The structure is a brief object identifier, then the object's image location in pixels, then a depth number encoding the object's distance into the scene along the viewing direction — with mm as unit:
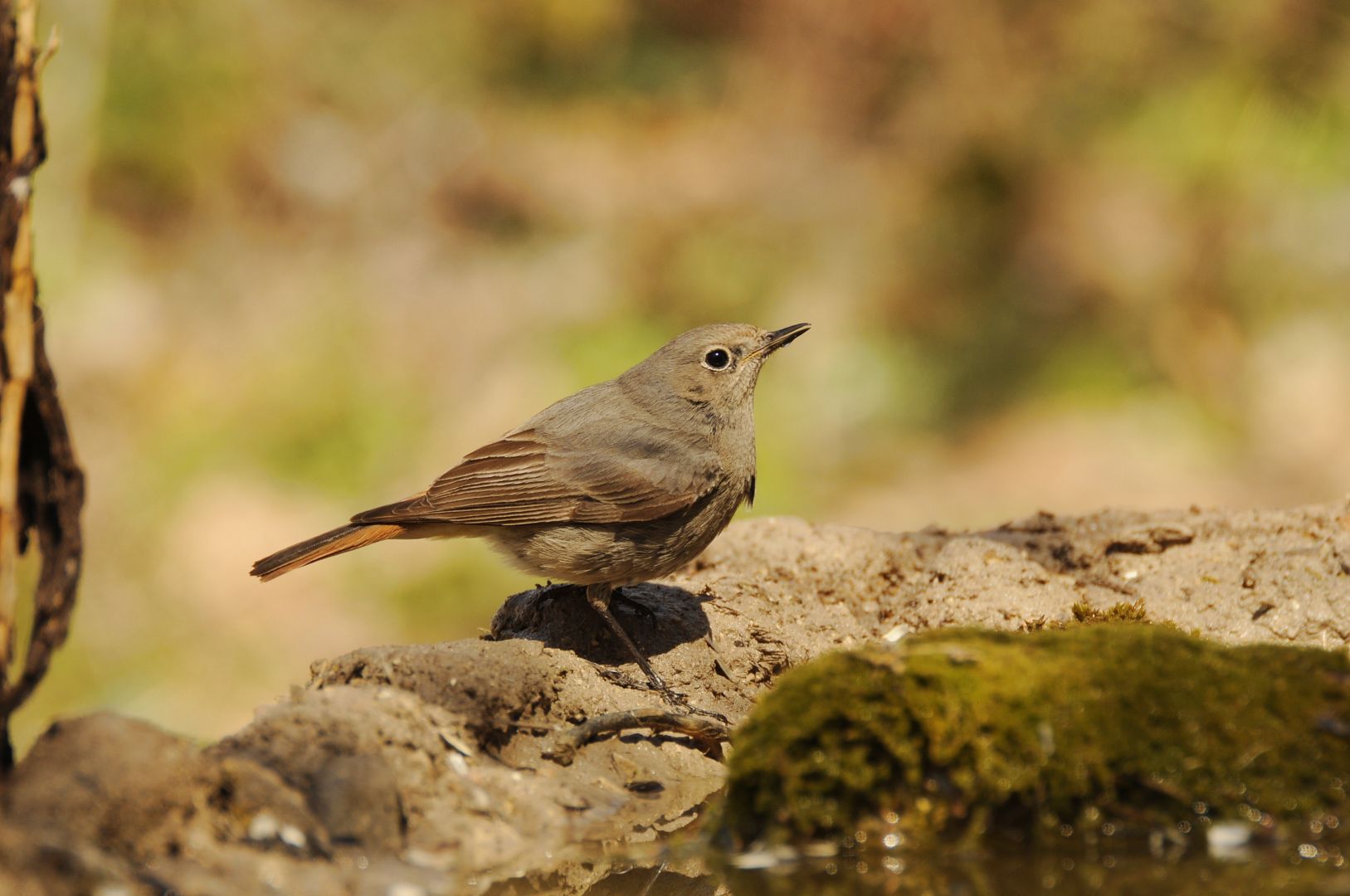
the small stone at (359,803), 6094
